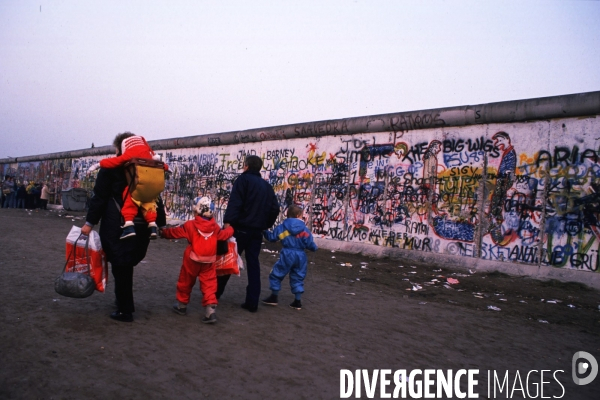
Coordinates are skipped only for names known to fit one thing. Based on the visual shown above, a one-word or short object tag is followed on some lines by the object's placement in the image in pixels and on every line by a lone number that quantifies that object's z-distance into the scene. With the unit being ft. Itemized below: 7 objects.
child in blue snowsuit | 19.06
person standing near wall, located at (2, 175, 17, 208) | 94.58
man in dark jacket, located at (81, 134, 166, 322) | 14.76
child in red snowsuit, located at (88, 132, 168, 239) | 14.49
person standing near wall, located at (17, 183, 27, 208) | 91.50
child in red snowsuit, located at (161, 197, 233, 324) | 15.67
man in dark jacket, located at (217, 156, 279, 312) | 17.83
